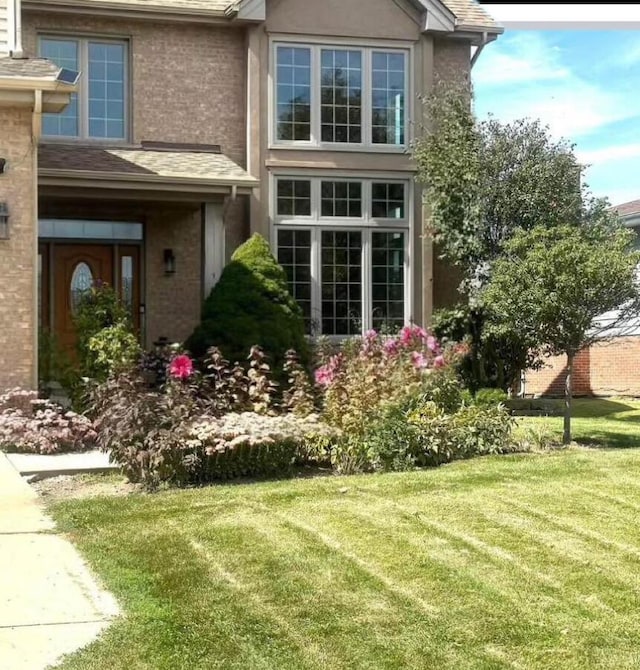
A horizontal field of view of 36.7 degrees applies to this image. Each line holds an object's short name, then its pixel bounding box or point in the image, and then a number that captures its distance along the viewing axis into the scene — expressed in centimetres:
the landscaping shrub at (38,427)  942
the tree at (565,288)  973
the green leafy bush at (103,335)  1111
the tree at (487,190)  1409
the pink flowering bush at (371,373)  895
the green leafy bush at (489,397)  1145
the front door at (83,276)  1473
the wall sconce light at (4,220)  1045
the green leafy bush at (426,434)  855
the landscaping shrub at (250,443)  782
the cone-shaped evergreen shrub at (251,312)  1194
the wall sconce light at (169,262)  1481
